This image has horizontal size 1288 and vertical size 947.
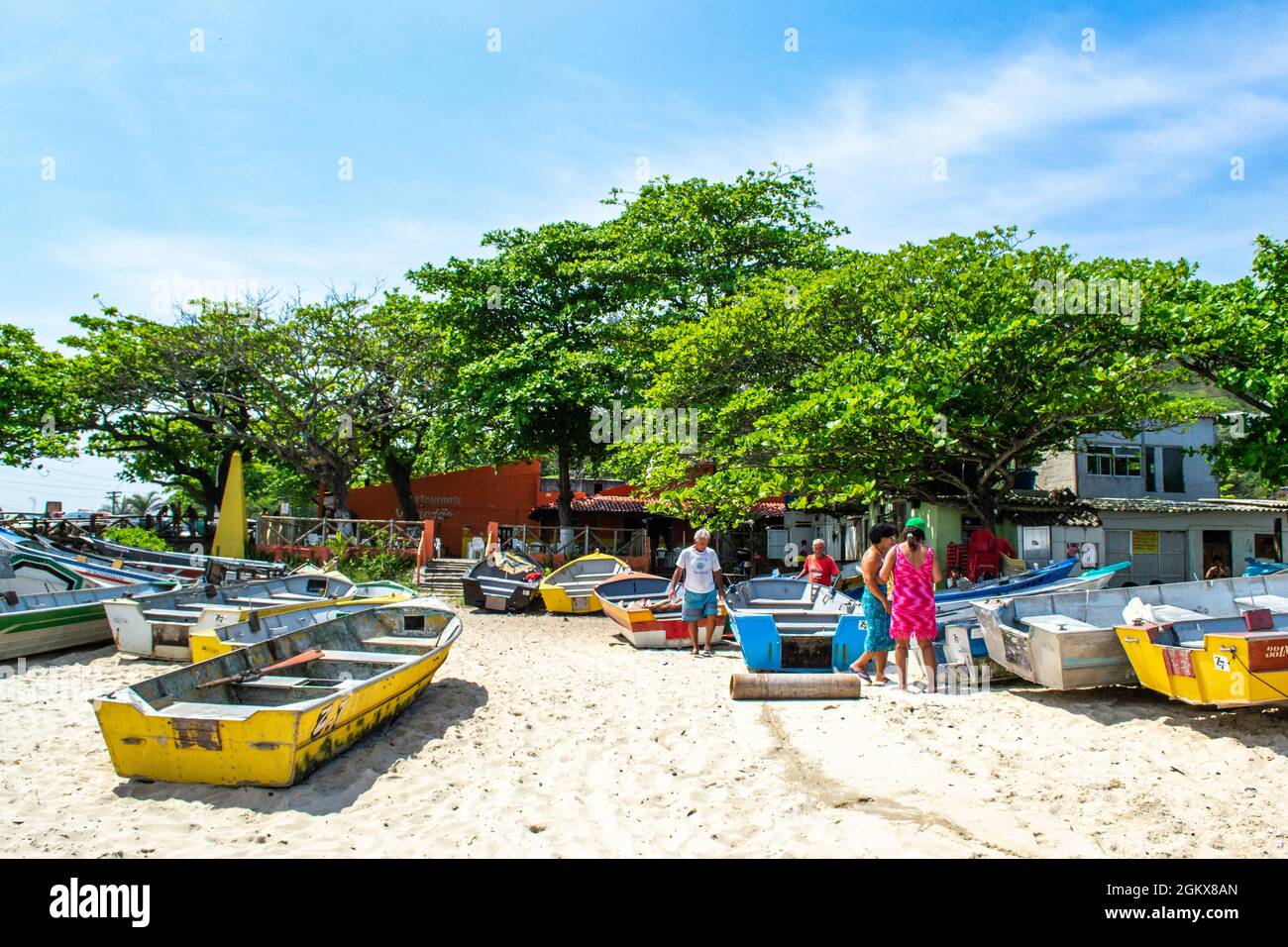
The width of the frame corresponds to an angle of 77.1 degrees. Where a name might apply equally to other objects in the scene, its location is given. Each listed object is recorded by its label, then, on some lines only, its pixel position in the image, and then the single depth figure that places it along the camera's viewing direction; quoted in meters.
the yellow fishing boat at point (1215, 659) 6.16
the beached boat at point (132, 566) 17.03
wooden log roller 7.80
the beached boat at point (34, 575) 13.59
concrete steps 20.62
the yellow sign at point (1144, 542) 23.45
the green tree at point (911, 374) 14.27
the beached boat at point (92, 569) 14.64
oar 7.10
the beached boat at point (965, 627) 8.97
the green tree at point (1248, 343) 14.34
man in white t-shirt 10.33
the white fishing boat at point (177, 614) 10.68
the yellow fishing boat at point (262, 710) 5.77
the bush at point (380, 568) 21.25
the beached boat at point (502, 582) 17.53
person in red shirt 12.22
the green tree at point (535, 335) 21.77
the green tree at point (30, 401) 25.61
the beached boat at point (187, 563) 17.31
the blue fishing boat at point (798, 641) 9.23
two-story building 21.16
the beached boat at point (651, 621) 12.40
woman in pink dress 7.65
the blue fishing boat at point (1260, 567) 16.50
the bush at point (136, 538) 22.11
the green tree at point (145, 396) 25.53
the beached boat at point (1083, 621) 7.45
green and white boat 10.72
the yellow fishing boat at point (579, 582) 17.17
